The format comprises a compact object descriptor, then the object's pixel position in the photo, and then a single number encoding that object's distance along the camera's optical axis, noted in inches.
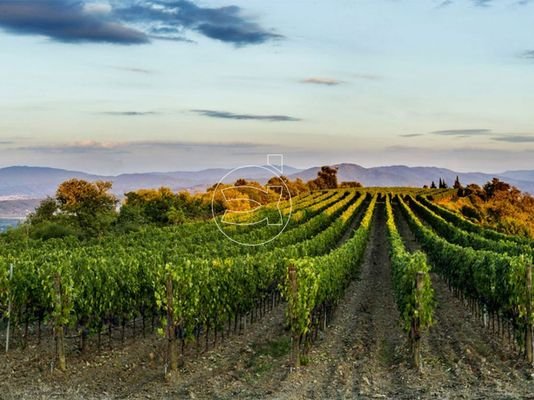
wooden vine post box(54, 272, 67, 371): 617.9
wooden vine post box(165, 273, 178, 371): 605.0
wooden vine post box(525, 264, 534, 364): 618.5
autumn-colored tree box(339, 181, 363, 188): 6607.3
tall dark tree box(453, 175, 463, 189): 5866.6
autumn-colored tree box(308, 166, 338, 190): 6259.8
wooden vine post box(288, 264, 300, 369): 619.0
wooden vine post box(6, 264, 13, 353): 672.4
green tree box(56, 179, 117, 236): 2546.8
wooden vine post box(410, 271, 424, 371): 610.2
